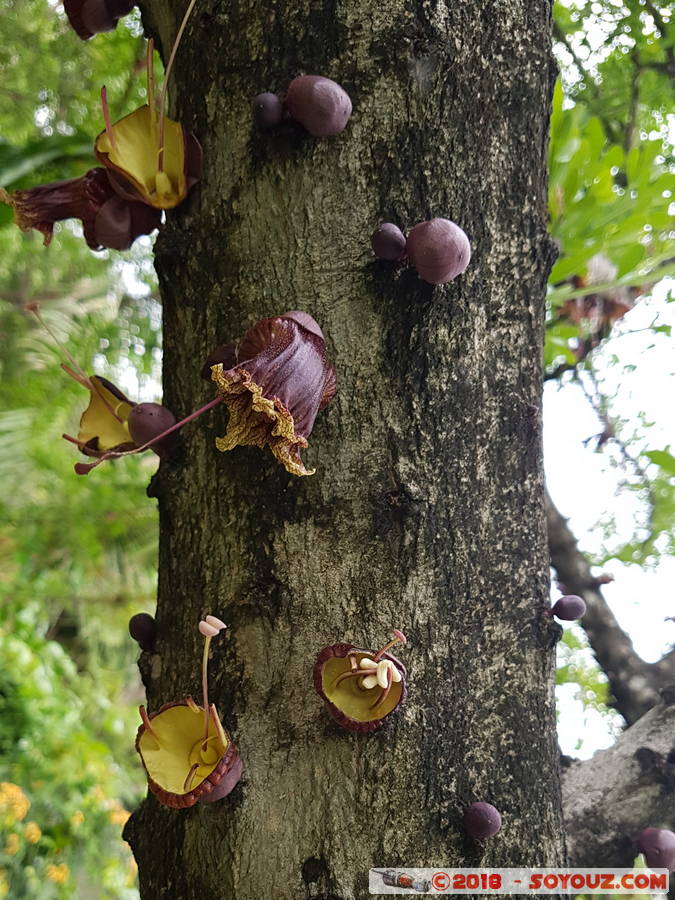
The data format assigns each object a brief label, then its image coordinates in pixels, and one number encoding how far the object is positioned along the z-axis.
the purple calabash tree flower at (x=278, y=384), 0.40
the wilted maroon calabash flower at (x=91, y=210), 0.54
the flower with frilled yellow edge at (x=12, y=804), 1.97
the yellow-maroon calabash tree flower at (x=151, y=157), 0.51
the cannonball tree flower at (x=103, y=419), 0.54
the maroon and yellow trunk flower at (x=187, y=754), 0.41
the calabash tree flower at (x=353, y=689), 0.41
